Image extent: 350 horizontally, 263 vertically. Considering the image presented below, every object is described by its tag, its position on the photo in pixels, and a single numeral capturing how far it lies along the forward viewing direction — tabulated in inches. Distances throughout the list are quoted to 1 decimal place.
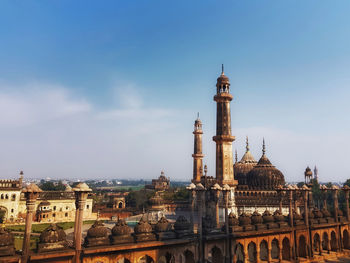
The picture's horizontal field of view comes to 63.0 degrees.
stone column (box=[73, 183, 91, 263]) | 507.8
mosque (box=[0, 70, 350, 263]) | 492.4
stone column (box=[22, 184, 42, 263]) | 468.4
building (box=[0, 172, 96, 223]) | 1959.9
